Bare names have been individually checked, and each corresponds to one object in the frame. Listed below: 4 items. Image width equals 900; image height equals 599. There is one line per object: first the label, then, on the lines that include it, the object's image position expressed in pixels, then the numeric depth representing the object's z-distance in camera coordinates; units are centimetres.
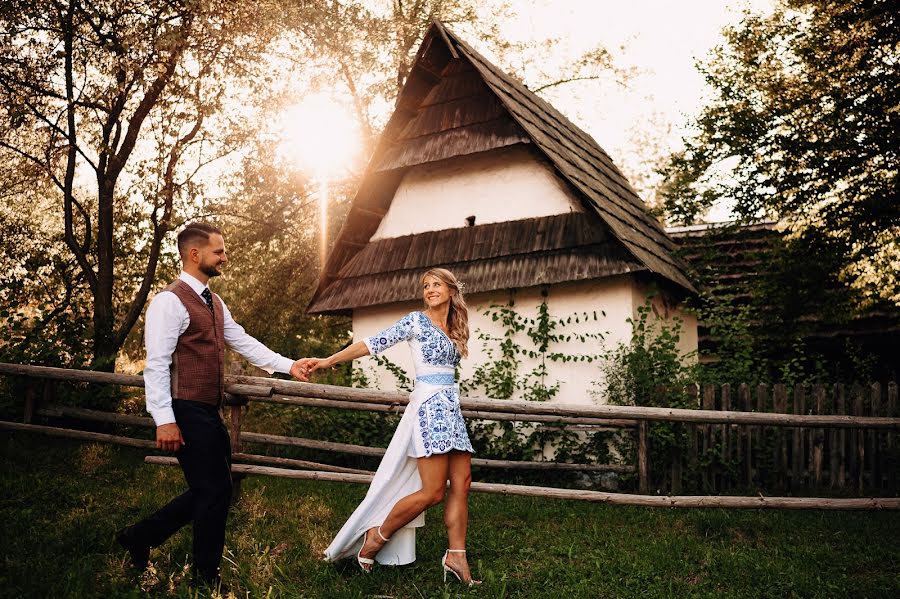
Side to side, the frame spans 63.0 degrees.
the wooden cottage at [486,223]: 938
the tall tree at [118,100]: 1048
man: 393
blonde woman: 443
